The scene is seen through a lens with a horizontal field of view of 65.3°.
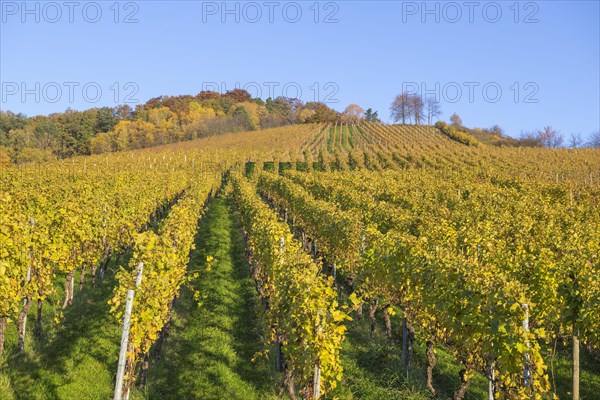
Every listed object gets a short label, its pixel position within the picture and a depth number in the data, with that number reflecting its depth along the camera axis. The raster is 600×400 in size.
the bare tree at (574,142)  104.45
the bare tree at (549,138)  101.06
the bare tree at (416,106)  114.31
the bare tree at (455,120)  122.32
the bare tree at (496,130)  123.50
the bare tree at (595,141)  102.76
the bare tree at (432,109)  117.68
